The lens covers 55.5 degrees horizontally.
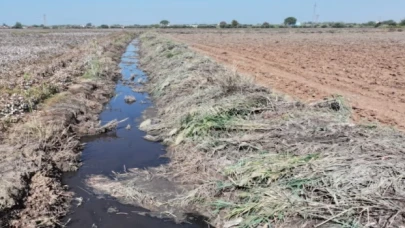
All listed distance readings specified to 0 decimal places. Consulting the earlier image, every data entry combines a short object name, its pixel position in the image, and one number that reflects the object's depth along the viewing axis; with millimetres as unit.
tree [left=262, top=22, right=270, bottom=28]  103688
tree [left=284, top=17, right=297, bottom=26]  132750
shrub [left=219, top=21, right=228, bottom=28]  102188
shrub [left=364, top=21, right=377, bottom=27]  103256
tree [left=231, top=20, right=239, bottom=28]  102994
